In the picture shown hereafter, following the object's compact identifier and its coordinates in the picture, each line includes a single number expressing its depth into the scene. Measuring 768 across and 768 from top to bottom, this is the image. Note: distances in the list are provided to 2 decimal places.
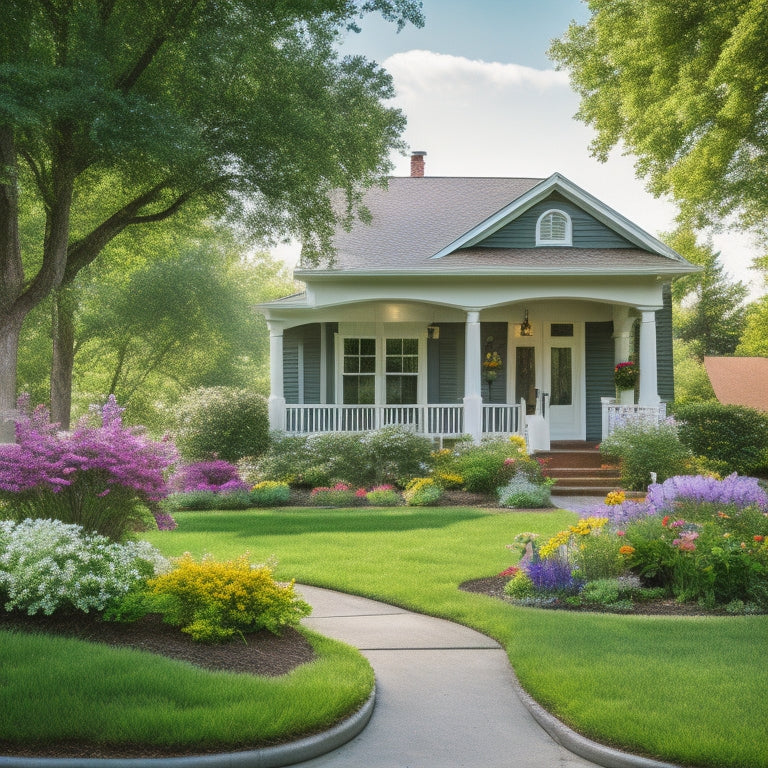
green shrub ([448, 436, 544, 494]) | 14.79
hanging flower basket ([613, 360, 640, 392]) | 17.69
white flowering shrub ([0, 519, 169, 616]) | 5.89
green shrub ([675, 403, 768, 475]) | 17.11
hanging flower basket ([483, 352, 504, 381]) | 18.81
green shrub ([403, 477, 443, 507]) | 14.14
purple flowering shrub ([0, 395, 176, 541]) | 7.37
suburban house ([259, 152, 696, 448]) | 17.36
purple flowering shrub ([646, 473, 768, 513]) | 8.63
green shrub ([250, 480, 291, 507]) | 14.84
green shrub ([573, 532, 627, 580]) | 7.65
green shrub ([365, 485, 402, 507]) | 14.50
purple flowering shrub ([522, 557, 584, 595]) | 7.45
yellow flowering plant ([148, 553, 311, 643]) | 5.72
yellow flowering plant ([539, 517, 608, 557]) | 7.57
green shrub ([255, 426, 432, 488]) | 15.97
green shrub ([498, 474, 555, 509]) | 13.66
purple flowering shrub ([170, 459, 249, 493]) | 15.80
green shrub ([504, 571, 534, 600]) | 7.50
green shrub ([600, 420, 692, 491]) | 15.00
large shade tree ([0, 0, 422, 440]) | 13.20
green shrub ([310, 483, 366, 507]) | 14.58
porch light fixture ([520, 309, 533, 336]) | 18.88
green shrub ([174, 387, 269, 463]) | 17.20
